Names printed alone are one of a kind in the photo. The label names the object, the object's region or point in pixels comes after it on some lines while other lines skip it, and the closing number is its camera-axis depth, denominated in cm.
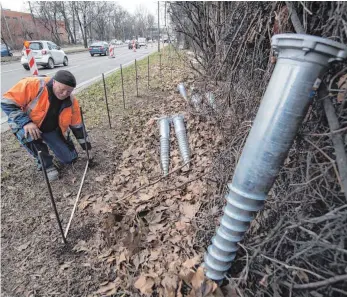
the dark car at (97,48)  2512
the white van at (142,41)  5539
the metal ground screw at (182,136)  373
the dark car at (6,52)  2327
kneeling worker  317
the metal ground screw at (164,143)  370
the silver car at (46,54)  1475
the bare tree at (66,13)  4744
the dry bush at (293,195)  128
